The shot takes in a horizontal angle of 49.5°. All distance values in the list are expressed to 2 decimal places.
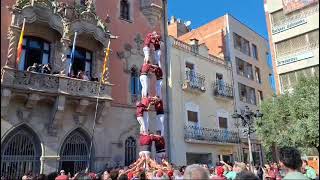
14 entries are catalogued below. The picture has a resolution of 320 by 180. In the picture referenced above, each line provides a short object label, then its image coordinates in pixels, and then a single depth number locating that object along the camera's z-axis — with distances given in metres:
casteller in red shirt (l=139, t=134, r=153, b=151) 13.28
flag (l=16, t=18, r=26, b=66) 15.07
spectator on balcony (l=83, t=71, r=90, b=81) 17.30
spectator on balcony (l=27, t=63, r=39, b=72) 15.79
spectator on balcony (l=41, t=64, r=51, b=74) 16.27
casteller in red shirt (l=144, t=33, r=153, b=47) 15.14
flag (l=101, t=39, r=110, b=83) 17.52
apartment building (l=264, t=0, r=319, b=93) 24.39
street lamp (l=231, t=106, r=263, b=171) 17.44
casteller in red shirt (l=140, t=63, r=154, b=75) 14.24
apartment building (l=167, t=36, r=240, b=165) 22.38
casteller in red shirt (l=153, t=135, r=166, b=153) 13.53
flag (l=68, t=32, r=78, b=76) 16.84
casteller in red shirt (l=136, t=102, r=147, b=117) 13.71
